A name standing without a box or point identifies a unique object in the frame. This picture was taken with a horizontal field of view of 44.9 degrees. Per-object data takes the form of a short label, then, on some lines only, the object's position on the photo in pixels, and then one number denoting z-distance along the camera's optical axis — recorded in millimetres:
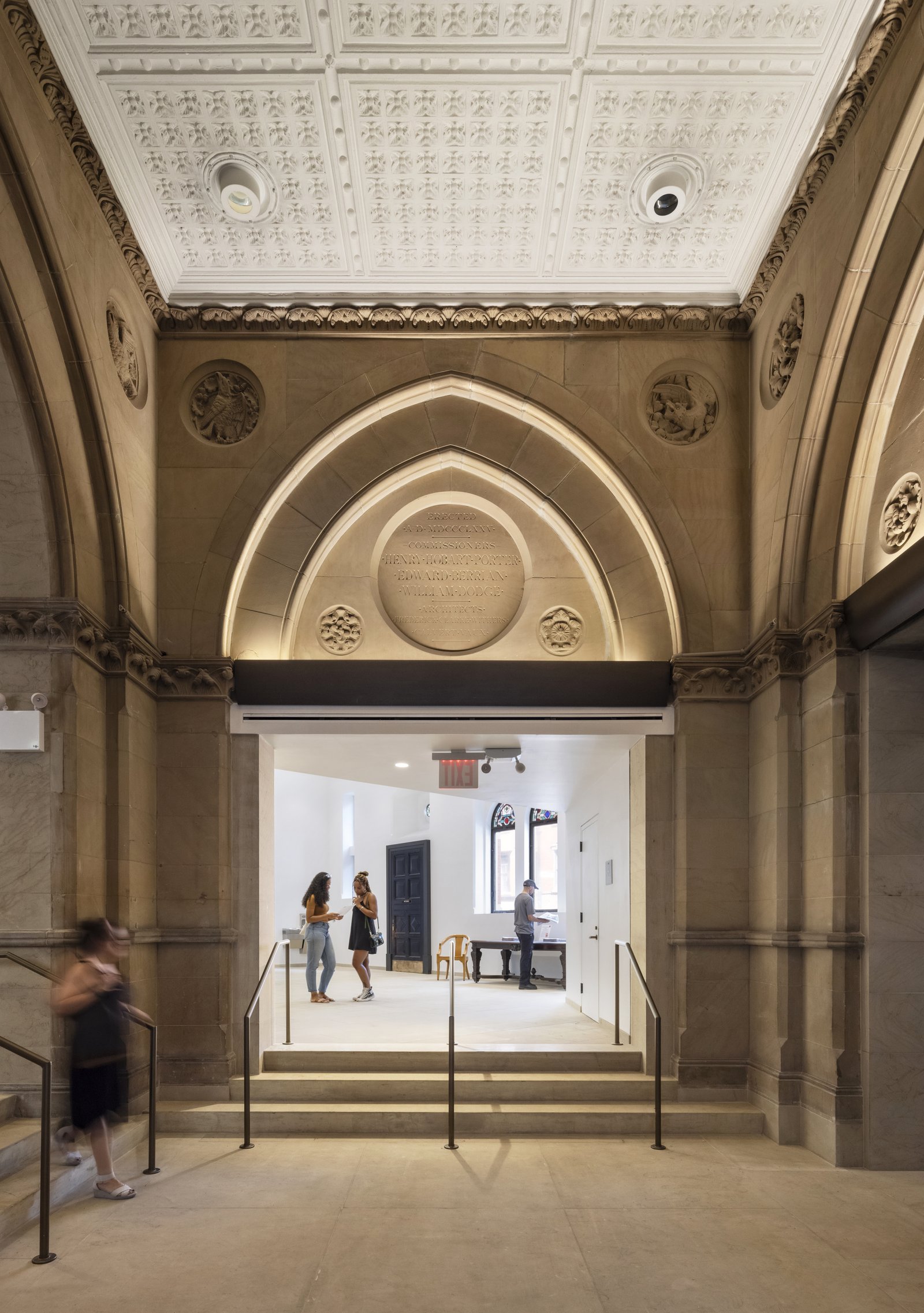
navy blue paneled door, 20453
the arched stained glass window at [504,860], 19891
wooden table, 17094
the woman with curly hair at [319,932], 11742
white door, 11836
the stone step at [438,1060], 8695
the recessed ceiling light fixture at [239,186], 7797
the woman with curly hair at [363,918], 12719
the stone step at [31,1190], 5395
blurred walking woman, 5973
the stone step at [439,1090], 8172
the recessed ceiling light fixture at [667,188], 7832
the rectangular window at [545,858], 19250
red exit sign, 11422
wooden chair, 18250
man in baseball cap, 15688
